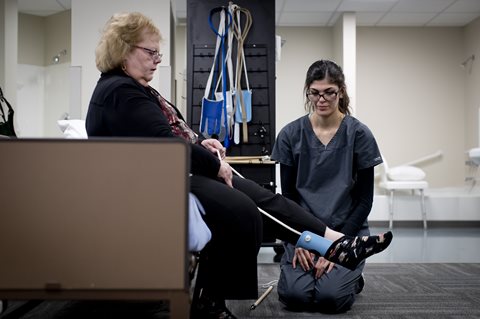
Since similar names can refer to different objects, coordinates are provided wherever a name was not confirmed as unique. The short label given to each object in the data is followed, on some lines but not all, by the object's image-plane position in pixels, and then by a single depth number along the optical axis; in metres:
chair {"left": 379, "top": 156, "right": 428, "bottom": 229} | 5.16
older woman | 1.46
